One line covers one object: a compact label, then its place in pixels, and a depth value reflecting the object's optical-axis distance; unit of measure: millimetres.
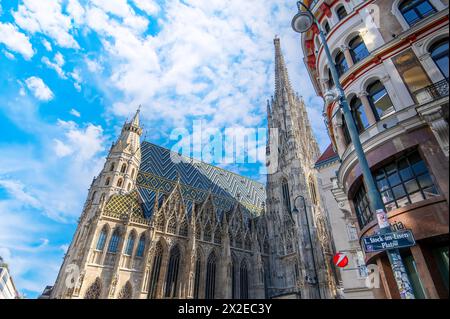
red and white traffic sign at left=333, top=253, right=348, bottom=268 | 12117
